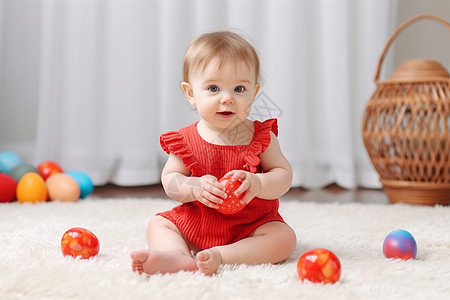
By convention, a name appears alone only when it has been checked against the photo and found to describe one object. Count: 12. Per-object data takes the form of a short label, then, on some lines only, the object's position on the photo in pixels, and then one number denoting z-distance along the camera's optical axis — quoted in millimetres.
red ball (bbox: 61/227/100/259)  1662
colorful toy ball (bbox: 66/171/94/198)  2493
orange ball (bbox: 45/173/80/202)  2390
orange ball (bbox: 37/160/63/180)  2563
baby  1669
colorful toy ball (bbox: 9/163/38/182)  2467
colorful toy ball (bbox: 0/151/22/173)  2572
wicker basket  2458
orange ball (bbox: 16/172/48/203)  2346
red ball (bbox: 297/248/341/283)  1515
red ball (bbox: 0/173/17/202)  2340
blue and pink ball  1694
